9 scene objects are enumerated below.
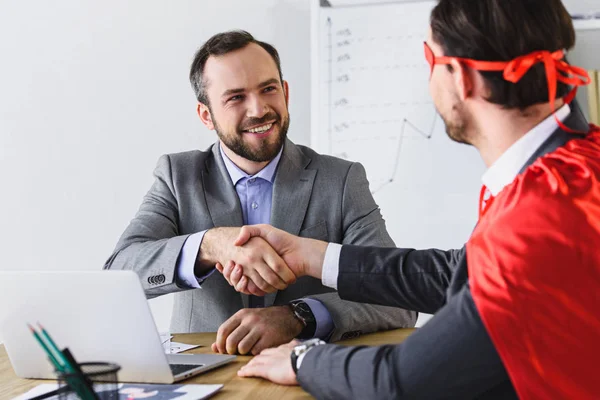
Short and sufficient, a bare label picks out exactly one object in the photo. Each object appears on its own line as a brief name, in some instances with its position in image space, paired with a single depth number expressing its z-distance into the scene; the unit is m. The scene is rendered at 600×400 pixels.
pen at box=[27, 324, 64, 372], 0.99
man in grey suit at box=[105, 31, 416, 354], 2.12
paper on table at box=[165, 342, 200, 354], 1.76
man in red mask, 1.09
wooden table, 1.35
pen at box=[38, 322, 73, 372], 1.00
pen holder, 1.00
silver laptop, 1.33
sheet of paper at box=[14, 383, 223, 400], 1.32
